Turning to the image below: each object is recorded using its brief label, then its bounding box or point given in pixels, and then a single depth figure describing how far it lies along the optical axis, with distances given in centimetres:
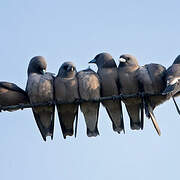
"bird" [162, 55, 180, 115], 1841
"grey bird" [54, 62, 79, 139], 1995
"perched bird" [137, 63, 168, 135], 1978
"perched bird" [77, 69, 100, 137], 1995
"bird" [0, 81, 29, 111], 2022
